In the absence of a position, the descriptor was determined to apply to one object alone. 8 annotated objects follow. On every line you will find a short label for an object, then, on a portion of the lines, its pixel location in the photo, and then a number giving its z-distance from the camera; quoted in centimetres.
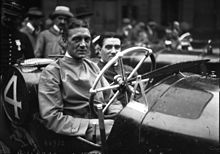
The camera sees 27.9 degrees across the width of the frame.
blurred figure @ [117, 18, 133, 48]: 1428
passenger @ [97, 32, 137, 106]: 486
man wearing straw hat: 737
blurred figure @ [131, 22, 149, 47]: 1405
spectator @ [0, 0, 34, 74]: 477
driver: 357
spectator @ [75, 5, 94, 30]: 770
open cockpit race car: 249
